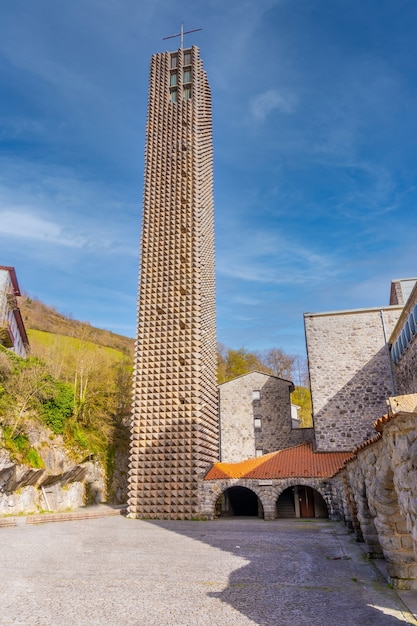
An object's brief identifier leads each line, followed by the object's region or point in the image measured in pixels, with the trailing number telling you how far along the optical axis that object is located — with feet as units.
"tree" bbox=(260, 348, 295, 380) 159.84
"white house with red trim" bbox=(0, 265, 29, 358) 78.18
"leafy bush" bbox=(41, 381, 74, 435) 73.46
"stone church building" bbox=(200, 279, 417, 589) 60.70
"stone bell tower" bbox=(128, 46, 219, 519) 64.80
